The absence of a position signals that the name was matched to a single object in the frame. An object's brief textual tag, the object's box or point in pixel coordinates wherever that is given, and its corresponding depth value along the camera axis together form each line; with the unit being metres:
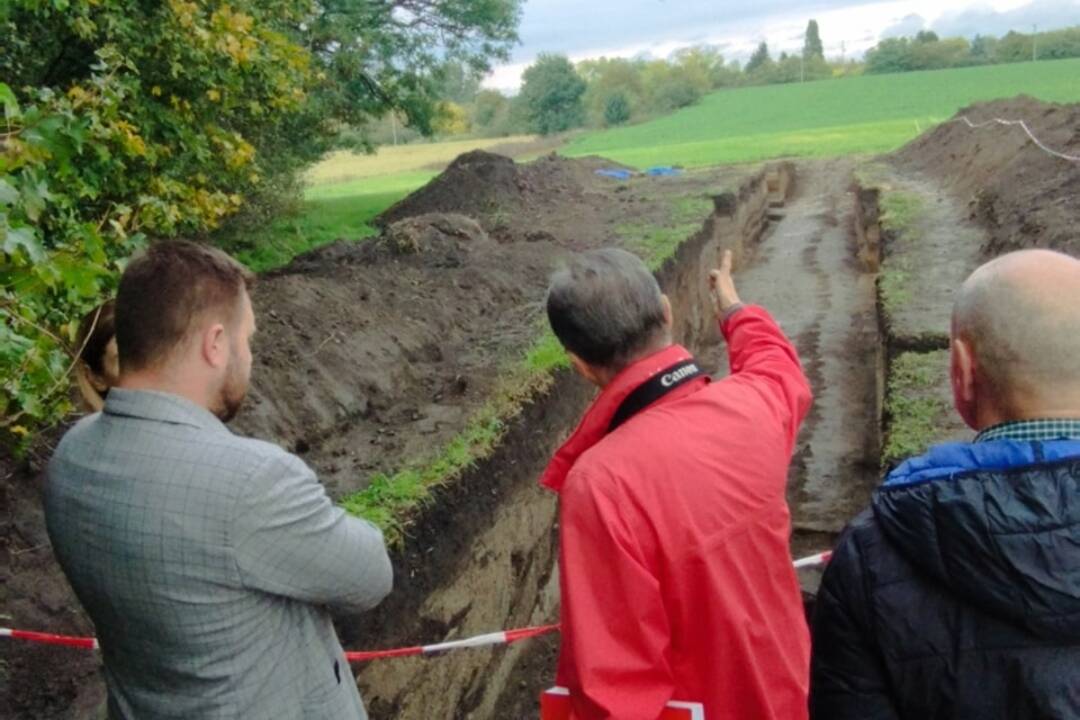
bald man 1.53
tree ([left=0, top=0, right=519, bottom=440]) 2.83
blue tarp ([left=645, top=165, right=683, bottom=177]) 21.33
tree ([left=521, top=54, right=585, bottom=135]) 59.47
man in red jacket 1.94
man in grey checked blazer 1.88
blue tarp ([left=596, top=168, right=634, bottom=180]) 21.77
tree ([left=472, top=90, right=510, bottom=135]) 71.75
